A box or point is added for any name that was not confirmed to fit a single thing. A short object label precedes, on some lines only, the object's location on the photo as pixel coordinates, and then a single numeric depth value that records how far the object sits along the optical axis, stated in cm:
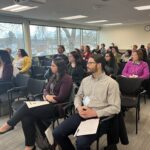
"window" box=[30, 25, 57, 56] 810
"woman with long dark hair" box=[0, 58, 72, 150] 217
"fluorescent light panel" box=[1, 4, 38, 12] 500
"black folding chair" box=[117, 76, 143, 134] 278
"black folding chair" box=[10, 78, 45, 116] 270
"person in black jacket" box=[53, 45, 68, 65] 534
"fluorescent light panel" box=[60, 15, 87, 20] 710
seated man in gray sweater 186
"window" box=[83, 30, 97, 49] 1171
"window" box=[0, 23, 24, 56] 677
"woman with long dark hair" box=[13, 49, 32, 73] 471
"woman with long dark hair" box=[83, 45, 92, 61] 590
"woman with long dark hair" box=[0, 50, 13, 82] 342
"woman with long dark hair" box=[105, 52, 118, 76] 423
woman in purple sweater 353
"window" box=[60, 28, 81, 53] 968
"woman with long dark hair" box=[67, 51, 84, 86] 359
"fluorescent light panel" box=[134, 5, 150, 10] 527
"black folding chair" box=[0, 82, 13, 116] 309
